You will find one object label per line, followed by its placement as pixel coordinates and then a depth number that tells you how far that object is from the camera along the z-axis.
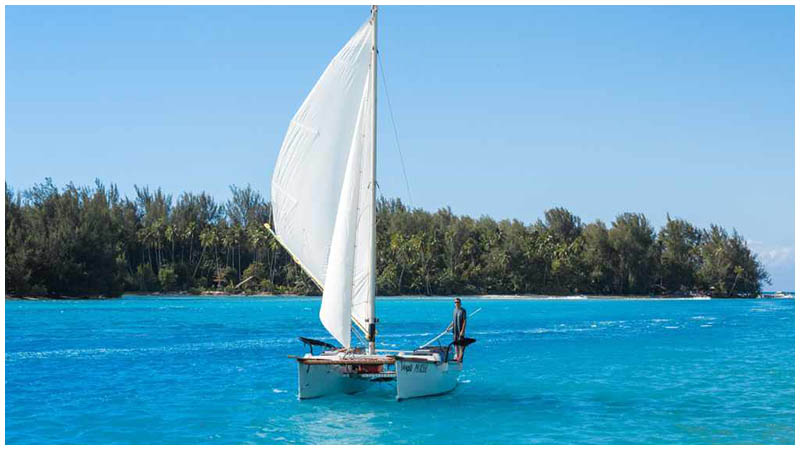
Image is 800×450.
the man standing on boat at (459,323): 26.78
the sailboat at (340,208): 25.53
